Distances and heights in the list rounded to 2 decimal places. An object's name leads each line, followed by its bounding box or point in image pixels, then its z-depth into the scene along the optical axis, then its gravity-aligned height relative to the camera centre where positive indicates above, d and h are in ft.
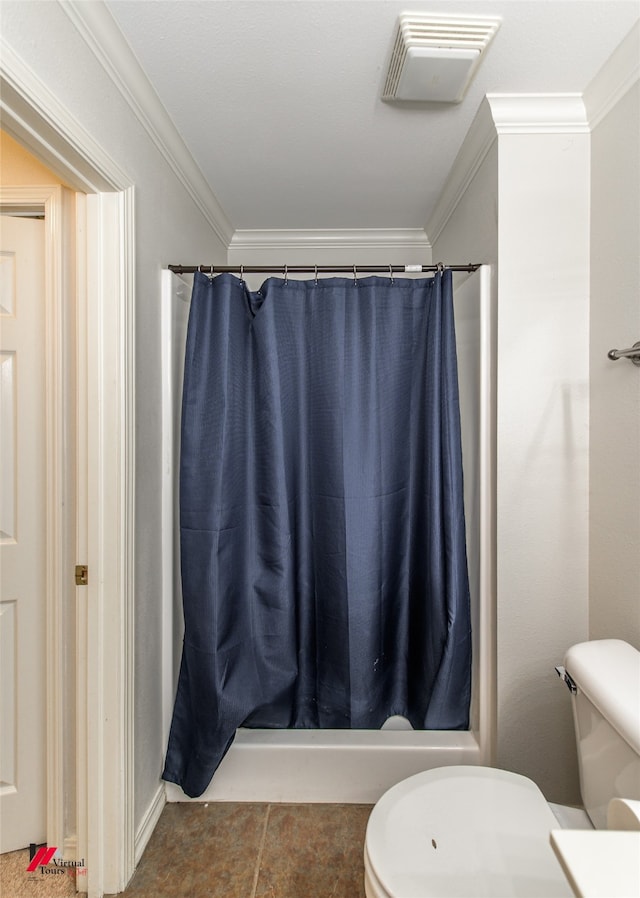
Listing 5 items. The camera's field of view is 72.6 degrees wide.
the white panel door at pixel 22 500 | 4.32 -0.56
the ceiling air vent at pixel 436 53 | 3.58 +3.43
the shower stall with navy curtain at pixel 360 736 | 4.89 -3.44
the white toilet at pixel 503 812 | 2.77 -2.74
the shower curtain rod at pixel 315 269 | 5.02 +2.05
